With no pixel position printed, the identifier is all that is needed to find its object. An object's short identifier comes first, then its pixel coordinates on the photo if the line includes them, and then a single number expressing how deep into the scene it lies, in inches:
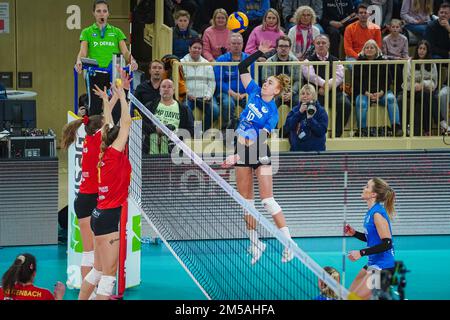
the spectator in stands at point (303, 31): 658.2
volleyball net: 479.2
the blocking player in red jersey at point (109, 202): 433.4
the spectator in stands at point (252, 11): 698.8
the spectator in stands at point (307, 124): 584.7
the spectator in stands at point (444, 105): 629.6
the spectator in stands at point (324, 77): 617.9
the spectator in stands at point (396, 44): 680.4
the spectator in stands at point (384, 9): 719.1
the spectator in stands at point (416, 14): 718.5
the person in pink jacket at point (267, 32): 654.5
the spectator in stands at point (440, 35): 687.7
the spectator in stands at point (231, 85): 610.9
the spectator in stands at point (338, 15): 706.8
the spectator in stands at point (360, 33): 676.1
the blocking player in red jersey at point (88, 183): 459.8
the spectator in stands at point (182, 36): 664.4
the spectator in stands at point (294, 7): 703.7
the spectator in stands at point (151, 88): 597.3
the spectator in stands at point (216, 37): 657.0
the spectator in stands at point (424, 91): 629.9
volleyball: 606.2
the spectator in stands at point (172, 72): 608.4
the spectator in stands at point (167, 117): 582.2
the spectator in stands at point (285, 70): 611.2
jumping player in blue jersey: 490.9
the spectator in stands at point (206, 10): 701.9
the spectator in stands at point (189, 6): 703.1
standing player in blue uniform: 438.2
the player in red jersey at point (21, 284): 388.8
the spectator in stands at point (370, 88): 625.6
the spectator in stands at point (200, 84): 609.0
